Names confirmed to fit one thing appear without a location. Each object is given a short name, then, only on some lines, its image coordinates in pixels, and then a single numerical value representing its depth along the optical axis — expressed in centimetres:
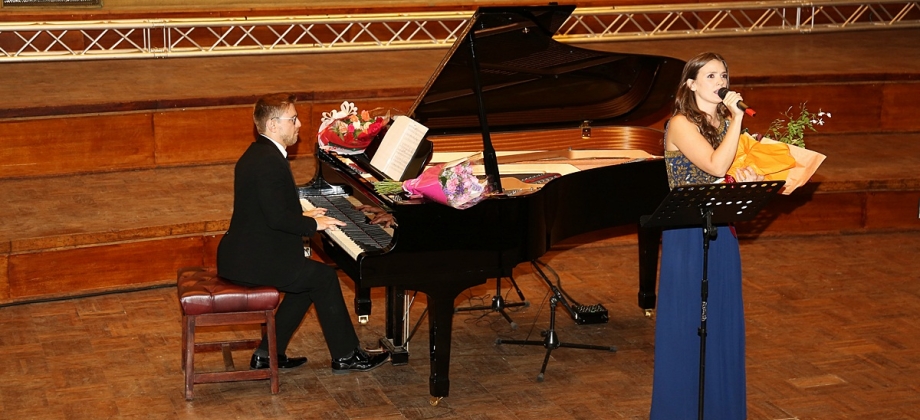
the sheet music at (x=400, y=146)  473
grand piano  437
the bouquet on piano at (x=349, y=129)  507
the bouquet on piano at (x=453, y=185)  425
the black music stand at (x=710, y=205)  367
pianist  445
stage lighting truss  818
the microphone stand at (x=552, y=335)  493
